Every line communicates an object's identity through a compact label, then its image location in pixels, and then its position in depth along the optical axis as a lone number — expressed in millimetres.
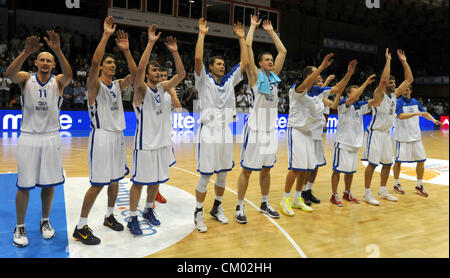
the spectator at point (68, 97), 13521
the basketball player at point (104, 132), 3738
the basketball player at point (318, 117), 4965
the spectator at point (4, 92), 12703
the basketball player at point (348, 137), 5504
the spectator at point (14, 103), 12683
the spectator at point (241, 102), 15464
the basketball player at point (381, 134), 5676
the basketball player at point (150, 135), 3977
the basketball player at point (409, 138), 6180
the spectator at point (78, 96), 13945
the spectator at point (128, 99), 13398
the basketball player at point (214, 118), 4191
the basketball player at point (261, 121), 4465
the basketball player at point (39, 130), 3582
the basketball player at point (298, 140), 4926
